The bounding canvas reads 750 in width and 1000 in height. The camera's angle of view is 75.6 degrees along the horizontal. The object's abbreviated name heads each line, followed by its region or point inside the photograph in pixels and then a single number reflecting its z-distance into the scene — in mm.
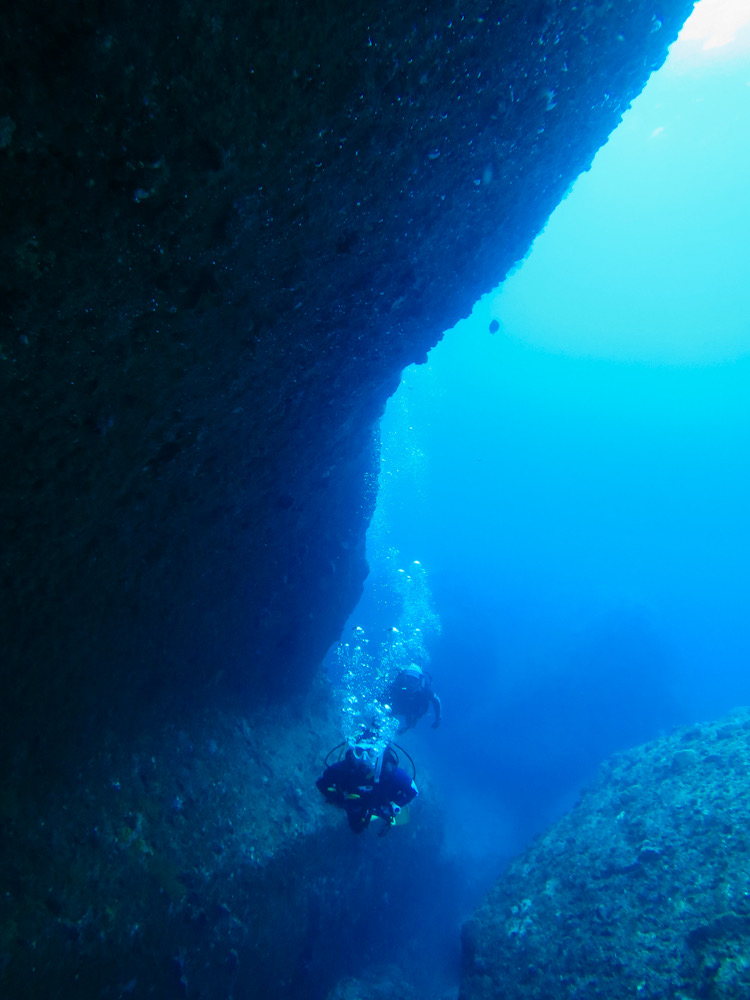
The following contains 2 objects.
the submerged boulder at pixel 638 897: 4809
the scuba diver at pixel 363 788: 5016
